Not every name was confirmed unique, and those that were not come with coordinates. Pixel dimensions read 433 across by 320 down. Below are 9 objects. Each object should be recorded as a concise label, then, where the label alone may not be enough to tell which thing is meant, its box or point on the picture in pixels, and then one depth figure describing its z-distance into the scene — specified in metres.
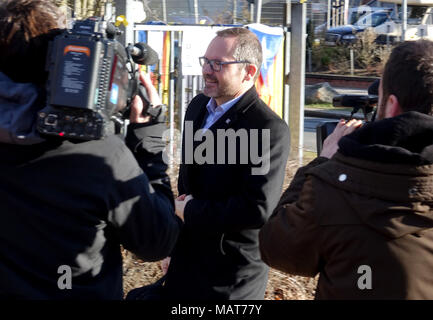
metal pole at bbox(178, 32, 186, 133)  5.87
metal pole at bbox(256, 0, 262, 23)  7.45
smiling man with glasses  2.62
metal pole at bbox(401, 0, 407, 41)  17.38
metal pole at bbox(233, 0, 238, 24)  9.91
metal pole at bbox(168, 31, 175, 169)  5.84
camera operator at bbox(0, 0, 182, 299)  1.87
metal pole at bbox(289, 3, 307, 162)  6.77
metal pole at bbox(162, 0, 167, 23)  12.18
